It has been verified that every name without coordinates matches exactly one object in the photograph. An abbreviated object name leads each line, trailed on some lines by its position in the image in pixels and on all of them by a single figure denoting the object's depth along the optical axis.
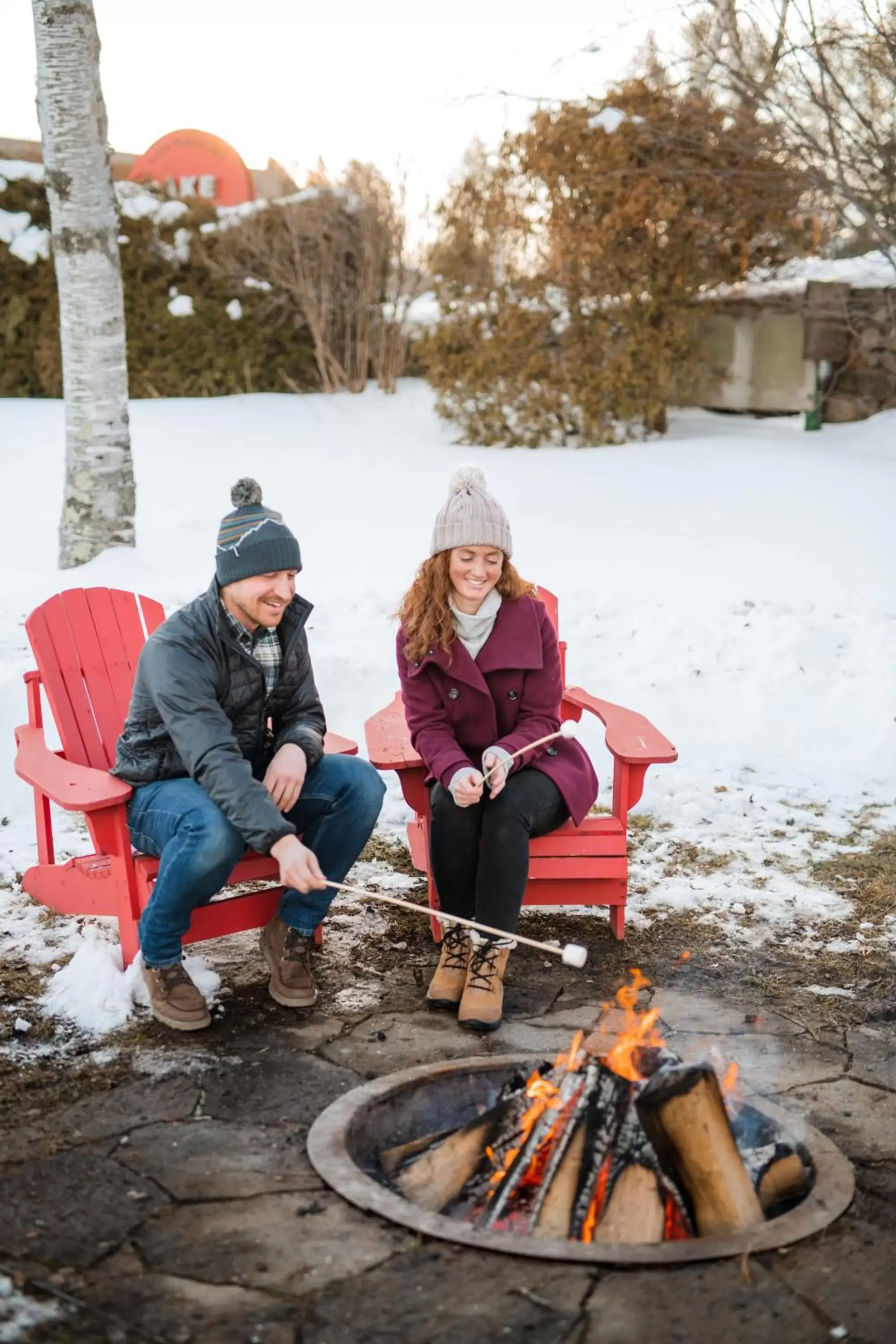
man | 3.58
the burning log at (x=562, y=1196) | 2.63
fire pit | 2.61
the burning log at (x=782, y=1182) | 2.80
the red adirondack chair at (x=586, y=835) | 4.13
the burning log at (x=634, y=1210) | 2.62
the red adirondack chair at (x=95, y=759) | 3.77
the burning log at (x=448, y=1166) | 2.79
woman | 3.82
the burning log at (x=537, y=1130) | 2.72
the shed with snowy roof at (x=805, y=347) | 11.59
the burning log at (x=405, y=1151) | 2.95
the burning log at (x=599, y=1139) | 2.66
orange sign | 15.02
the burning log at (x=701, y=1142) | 2.61
